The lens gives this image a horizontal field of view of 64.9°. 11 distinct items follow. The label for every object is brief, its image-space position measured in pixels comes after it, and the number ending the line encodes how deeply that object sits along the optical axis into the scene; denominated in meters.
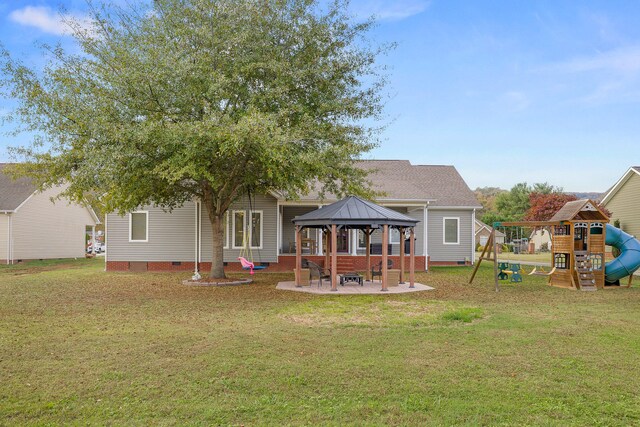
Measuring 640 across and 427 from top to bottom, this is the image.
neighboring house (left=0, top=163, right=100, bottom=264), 26.50
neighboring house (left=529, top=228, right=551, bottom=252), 53.49
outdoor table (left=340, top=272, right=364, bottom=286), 15.40
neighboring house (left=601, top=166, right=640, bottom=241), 22.66
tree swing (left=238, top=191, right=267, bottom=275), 19.91
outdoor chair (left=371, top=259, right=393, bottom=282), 16.20
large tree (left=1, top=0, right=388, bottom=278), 12.86
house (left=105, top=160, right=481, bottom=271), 21.12
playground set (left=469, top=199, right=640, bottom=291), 15.65
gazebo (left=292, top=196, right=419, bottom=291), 14.28
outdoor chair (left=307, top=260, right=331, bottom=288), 15.24
